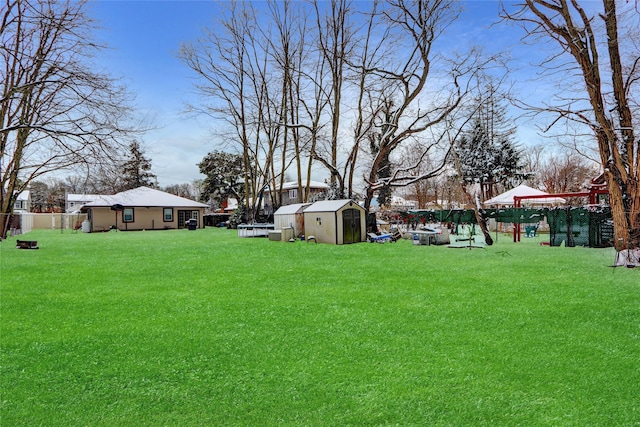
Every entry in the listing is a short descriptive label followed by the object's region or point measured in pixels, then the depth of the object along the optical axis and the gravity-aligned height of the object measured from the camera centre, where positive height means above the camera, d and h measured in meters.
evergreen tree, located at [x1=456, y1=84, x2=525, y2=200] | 32.97 +5.63
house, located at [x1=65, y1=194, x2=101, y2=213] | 46.88 +2.98
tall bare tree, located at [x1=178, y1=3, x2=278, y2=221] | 27.58 +10.03
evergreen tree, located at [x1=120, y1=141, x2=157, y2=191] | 47.19 +6.18
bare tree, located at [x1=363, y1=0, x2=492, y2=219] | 17.98 +6.94
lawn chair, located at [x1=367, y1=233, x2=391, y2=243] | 17.14 -0.81
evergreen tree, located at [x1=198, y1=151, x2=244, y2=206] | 42.97 +5.62
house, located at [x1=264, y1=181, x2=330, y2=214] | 41.37 +3.57
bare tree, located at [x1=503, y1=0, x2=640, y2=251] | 9.44 +2.97
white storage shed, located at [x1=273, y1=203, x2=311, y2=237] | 18.31 +0.18
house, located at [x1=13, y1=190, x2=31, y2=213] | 48.02 +3.08
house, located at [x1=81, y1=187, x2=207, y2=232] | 29.30 +0.99
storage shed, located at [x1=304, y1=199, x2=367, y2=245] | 16.23 -0.04
